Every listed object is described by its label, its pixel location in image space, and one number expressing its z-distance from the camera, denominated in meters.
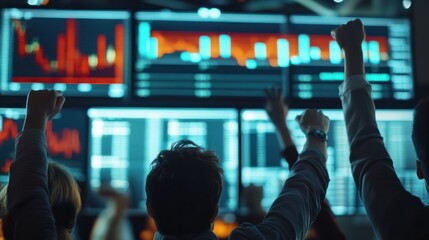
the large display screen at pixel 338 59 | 2.15
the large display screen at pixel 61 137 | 2.07
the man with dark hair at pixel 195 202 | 0.87
